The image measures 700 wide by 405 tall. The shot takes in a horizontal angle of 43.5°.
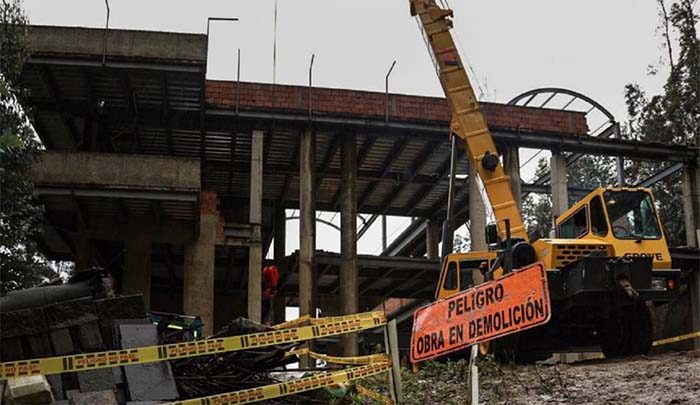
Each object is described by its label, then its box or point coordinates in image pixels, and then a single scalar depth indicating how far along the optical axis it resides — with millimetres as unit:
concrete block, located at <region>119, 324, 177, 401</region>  8086
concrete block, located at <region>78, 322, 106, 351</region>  8352
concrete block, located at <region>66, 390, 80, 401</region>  7633
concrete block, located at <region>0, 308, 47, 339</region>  8062
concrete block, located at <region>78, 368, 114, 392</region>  7848
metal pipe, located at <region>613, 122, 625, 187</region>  26750
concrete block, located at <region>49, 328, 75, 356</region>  8195
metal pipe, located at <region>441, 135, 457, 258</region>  15039
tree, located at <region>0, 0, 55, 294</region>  15625
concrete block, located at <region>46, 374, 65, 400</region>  7680
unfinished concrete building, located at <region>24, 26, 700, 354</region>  20047
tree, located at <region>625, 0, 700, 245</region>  38250
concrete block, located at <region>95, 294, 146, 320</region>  8555
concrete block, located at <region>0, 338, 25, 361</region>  8086
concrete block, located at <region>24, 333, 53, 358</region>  8180
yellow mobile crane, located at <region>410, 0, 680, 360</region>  13344
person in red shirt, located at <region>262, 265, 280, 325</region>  23469
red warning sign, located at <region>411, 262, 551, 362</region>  7656
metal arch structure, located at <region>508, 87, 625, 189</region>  26359
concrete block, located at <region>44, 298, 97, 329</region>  8250
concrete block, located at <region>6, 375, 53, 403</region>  7138
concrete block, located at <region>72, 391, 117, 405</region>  7613
